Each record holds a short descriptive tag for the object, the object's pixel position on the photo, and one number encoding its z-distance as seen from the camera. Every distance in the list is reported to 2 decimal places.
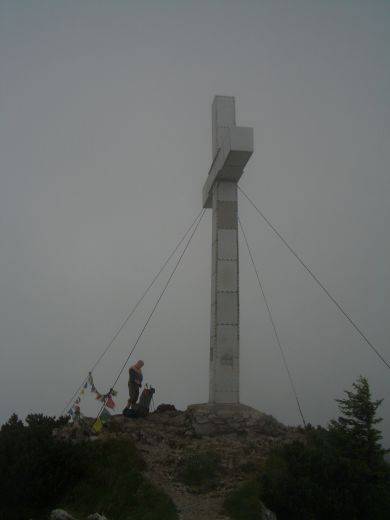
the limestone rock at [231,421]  13.24
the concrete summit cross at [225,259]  14.20
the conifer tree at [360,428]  12.53
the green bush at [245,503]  9.28
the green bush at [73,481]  9.54
